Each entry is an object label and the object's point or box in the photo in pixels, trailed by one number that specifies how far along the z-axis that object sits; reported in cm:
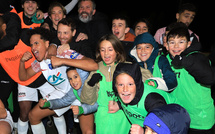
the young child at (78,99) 320
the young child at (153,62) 268
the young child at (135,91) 249
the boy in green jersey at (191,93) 280
